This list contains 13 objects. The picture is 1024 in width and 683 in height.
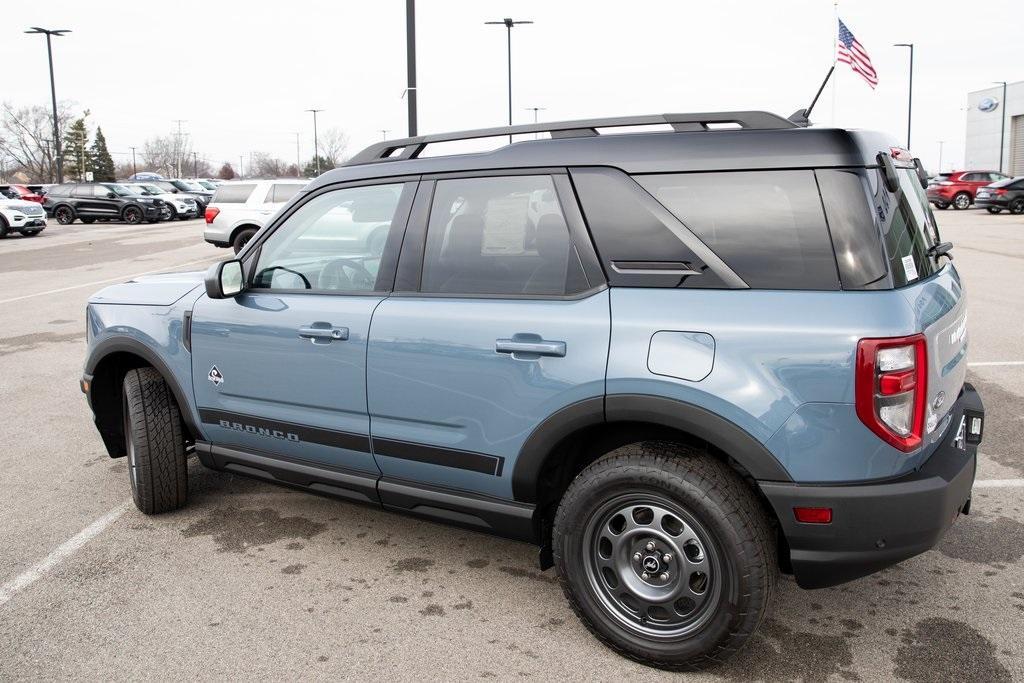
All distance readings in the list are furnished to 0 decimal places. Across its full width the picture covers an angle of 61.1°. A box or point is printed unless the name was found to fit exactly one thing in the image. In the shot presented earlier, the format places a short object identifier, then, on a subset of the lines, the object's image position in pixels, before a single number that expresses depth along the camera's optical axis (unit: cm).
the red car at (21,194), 3181
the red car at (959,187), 3659
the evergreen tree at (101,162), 9844
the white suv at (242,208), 1825
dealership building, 6351
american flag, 1494
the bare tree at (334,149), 9956
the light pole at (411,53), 1096
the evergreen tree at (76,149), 9294
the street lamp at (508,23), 2537
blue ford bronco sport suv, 265
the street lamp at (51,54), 4372
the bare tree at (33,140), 8981
